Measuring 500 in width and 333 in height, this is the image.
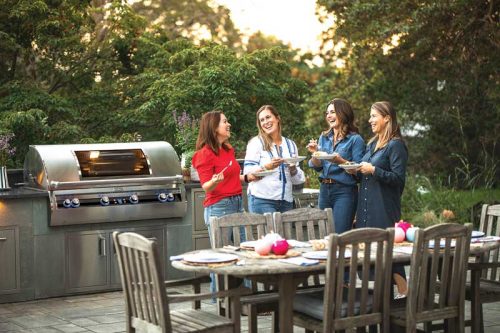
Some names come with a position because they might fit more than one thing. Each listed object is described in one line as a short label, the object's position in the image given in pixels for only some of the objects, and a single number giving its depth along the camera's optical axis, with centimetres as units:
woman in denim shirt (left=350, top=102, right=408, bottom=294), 690
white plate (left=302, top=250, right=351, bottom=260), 534
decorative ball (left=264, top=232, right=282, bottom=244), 552
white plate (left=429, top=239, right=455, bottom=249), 568
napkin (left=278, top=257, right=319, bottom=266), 519
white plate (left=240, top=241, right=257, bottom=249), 581
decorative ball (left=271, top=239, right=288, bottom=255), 545
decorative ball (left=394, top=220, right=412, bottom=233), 605
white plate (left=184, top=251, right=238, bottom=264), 525
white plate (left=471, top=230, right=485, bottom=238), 624
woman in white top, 760
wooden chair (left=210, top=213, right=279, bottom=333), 586
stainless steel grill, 852
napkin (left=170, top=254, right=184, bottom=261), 546
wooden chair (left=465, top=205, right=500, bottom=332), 604
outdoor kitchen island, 836
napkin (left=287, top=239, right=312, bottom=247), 595
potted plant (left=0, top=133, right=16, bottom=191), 877
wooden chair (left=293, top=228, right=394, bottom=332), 507
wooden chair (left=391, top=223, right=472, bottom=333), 534
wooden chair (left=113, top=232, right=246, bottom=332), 486
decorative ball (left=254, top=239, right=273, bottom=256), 549
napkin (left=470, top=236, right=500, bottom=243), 604
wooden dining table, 507
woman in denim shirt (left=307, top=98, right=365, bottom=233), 739
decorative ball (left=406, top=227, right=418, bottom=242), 597
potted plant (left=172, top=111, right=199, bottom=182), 958
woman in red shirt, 759
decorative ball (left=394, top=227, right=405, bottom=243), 598
